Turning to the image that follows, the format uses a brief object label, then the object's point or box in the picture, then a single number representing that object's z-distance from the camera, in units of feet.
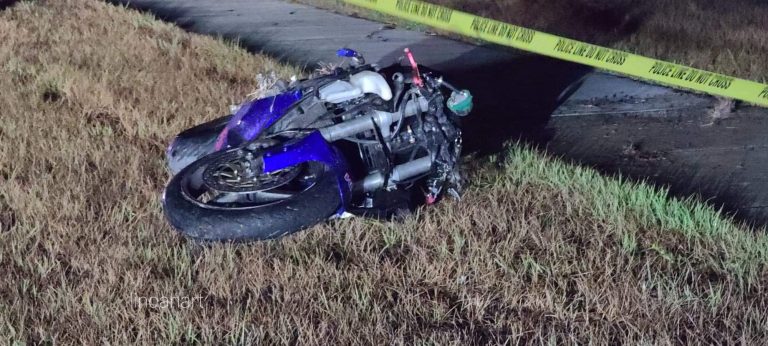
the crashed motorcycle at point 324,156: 21.21
